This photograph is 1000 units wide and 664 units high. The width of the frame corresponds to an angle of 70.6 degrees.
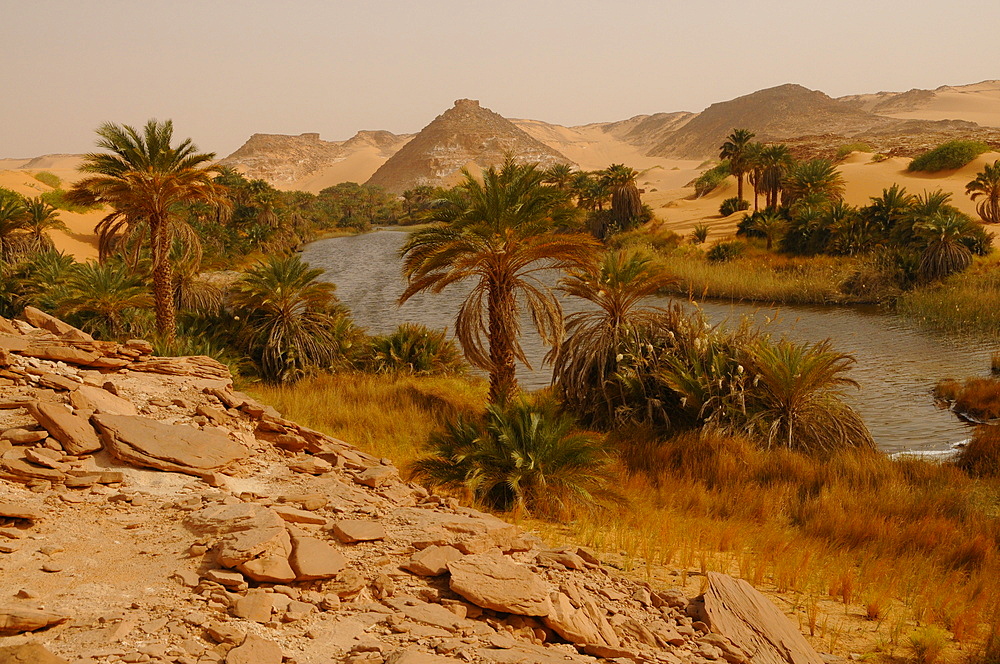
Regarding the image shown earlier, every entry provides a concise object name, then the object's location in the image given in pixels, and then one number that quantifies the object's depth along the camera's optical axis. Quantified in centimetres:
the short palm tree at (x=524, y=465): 880
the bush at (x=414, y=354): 1873
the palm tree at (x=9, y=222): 3081
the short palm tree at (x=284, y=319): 1739
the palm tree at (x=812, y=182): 4134
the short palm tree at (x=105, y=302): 1711
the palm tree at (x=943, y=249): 2764
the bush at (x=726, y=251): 3691
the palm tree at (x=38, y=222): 3375
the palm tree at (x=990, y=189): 3547
